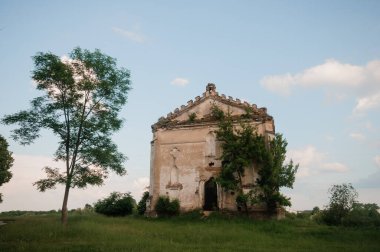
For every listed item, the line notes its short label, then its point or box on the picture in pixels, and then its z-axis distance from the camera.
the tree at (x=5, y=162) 33.78
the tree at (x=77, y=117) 20.05
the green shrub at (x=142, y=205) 29.55
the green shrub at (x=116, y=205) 29.00
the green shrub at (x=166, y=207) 24.98
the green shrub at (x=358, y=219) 22.36
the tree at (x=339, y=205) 24.69
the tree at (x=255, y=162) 22.62
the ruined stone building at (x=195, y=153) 25.31
